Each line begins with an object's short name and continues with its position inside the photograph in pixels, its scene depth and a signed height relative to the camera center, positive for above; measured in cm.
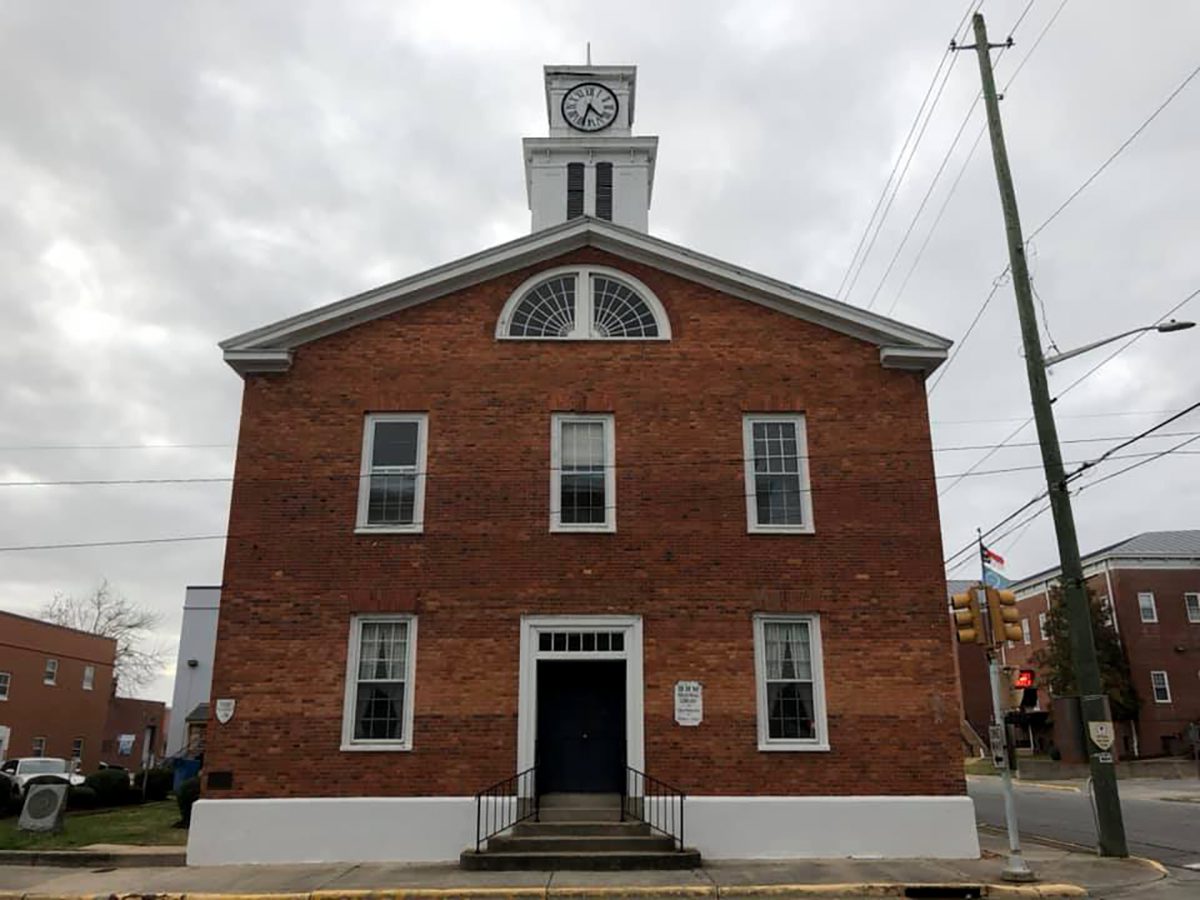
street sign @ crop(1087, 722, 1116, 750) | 1370 +26
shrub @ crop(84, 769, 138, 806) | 2481 -66
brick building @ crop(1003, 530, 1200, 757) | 4334 +526
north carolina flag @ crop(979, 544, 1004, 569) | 2383 +438
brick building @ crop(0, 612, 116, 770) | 4194 +293
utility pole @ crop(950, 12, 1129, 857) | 1372 +253
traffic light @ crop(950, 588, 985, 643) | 1321 +166
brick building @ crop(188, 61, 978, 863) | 1488 +283
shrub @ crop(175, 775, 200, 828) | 1811 -65
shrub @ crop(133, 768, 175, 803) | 2745 -65
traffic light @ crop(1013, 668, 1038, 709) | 1362 +86
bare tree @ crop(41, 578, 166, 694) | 6986 +842
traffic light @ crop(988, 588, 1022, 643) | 1328 +169
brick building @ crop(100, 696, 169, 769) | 5547 +153
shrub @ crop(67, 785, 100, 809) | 2444 -91
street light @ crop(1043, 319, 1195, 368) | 1313 +536
